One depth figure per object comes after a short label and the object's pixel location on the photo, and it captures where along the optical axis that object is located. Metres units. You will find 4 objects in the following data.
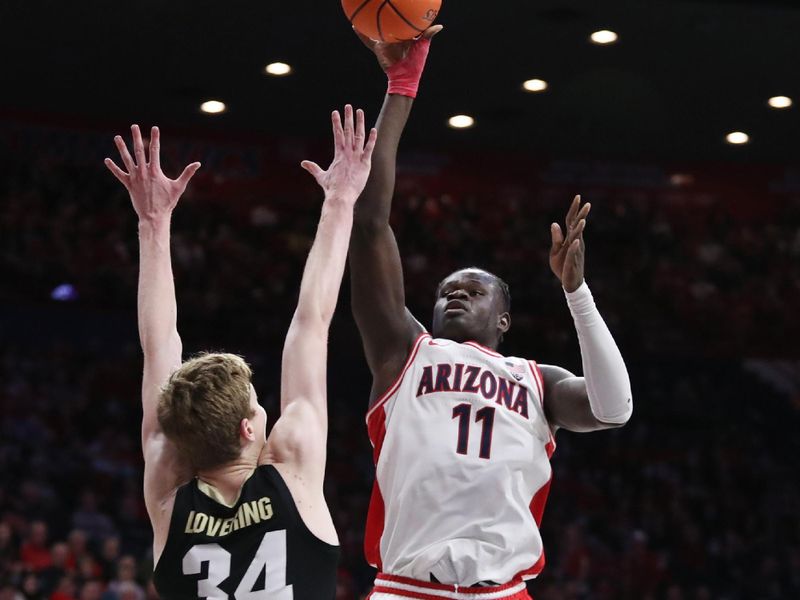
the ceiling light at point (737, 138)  16.03
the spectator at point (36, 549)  11.20
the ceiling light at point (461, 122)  15.61
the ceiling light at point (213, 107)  15.17
